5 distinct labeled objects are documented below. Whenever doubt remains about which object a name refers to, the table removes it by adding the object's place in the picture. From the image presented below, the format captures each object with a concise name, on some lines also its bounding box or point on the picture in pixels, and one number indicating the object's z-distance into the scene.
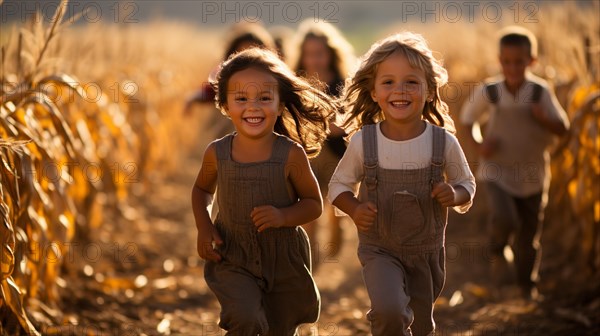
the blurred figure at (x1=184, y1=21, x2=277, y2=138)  12.81
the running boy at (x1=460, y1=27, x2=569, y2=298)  11.05
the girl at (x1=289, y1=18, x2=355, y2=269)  12.62
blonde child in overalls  7.03
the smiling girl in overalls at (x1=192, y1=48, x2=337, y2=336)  7.04
